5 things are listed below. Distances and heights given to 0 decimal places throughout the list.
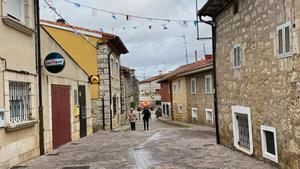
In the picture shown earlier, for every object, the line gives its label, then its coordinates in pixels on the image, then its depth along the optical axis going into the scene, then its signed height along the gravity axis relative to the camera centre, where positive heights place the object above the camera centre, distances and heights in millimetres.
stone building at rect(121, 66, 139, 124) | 34375 +923
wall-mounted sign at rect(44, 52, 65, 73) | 12398 +1082
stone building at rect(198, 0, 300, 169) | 7996 +445
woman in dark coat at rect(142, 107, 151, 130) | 25844 -924
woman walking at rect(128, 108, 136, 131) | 24984 -1096
